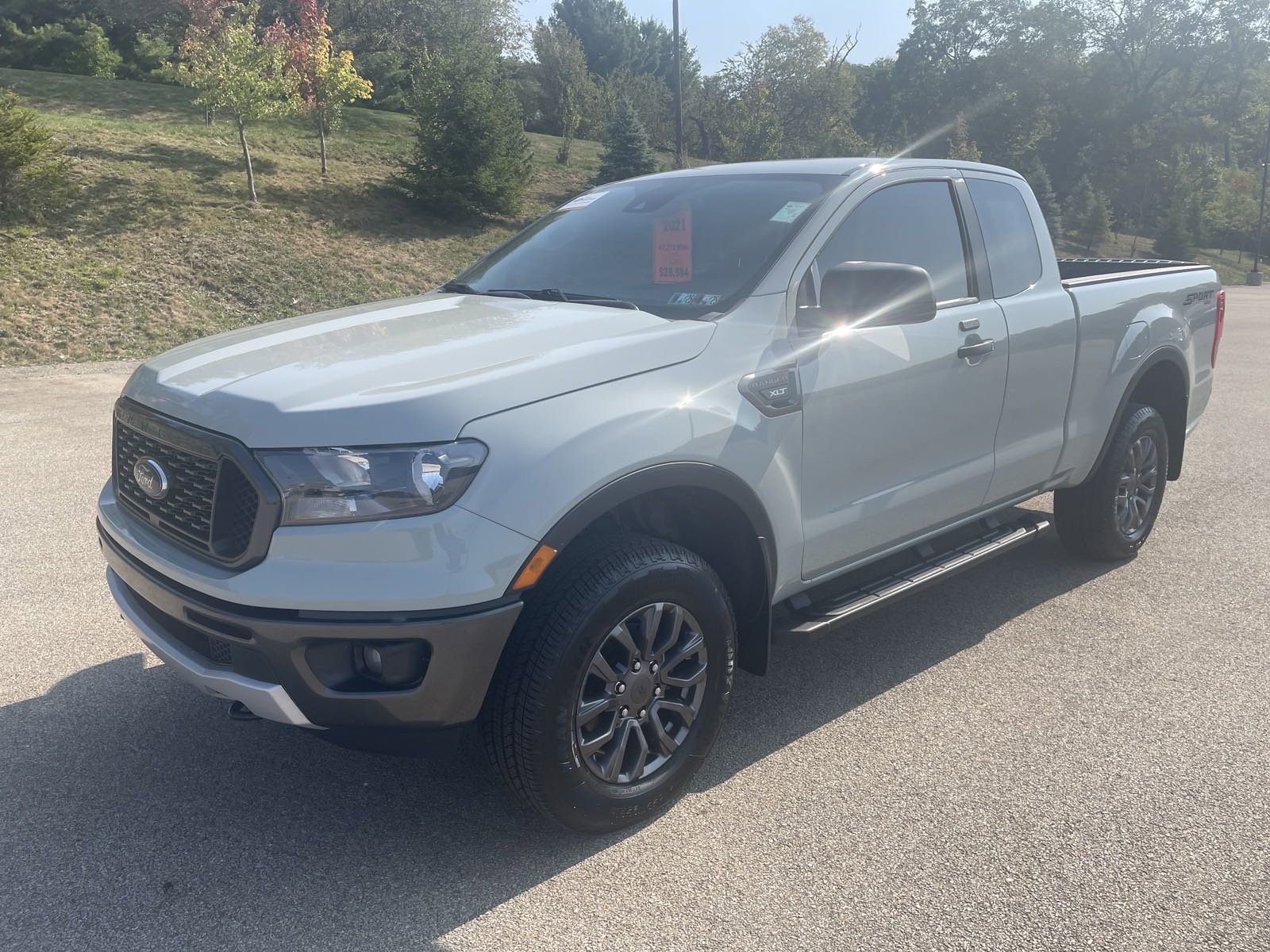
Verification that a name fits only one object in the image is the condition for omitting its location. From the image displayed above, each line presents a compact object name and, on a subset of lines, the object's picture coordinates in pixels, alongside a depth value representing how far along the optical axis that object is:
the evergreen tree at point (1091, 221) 46.16
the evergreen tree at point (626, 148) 25.47
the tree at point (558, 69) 40.66
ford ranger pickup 2.52
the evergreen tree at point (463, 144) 21.77
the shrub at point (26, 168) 16.00
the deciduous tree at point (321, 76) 22.09
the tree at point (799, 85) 49.44
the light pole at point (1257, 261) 44.54
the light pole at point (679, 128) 22.45
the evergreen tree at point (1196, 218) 56.34
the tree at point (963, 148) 45.62
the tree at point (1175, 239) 52.59
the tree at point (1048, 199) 40.94
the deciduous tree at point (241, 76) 19.22
